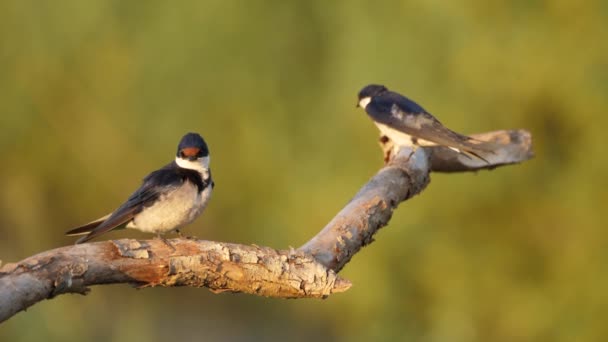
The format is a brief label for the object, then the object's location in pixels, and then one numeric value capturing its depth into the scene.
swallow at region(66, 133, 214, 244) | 7.06
